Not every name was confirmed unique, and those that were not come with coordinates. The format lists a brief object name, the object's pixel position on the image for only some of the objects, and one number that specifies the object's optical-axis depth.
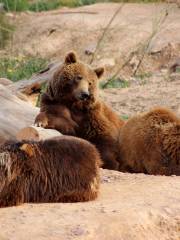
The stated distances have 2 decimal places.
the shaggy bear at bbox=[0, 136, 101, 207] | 13.28
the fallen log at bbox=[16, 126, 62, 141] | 16.50
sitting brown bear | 18.95
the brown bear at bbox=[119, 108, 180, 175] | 16.66
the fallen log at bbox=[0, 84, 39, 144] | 17.05
